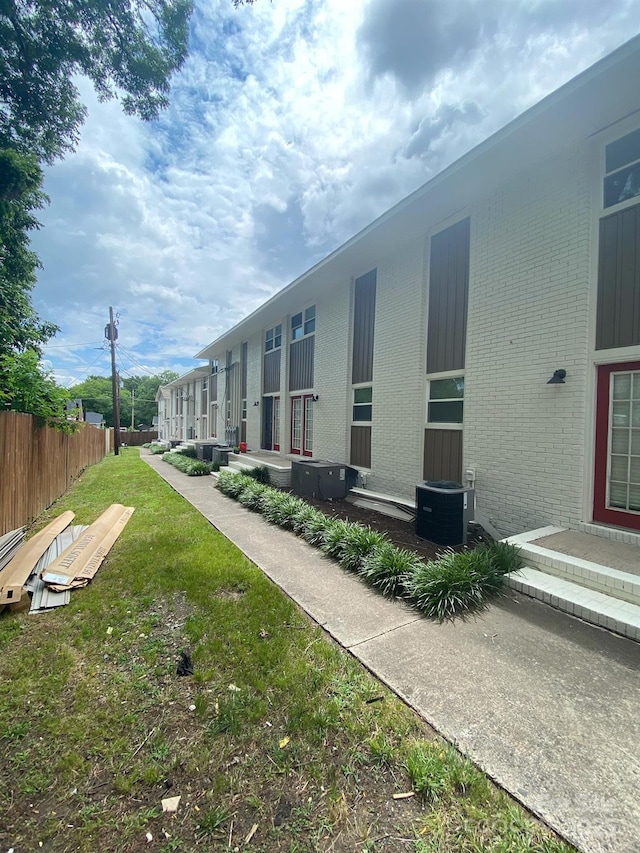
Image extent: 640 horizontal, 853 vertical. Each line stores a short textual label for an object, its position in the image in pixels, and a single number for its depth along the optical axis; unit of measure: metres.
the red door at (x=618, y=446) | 4.63
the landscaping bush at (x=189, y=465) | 13.38
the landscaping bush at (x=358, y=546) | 4.87
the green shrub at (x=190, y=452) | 18.33
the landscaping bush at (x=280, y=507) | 6.81
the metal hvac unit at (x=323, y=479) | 8.69
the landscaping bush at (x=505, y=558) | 4.29
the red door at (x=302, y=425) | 12.08
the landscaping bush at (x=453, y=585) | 3.72
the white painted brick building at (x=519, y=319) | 4.71
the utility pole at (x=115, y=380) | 23.39
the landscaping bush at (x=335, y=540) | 5.28
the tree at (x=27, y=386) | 6.27
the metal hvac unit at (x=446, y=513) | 5.51
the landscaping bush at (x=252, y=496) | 8.10
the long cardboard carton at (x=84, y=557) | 4.21
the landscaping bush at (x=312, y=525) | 5.85
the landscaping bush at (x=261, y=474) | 10.74
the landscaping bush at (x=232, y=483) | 9.35
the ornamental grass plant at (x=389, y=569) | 4.16
